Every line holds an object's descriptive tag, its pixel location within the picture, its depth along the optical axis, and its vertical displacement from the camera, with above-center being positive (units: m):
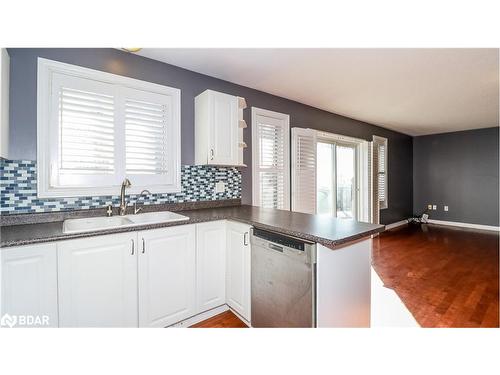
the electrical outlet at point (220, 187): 2.64 +0.02
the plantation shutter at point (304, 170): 3.39 +0.27
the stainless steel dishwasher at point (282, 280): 1.38 -0.59
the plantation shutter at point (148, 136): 2.12 +0.49
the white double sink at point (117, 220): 1.63 -0.24
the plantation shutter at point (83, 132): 1.80 +0.45
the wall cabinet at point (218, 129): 2.33 +0.60
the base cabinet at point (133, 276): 1.28 -0.57
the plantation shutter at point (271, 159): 3.03 +0.39
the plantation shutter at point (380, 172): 4.94 +0.37
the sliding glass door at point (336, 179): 4.19 +0.18
